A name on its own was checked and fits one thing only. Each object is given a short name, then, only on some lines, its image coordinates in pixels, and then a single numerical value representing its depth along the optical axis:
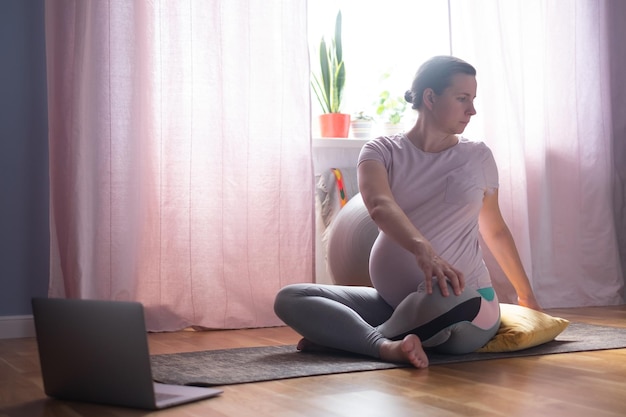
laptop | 1.47
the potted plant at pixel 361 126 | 3.79
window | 3.91
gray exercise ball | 3.08
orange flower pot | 3.69
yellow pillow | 2.27
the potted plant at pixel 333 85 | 3.65
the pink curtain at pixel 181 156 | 2.95
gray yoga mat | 1.89
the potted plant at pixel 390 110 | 3.90
